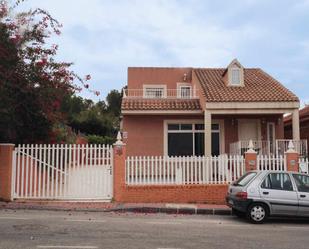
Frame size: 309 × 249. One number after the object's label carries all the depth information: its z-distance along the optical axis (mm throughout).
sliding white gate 14195
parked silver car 11398
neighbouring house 23994
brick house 19938
